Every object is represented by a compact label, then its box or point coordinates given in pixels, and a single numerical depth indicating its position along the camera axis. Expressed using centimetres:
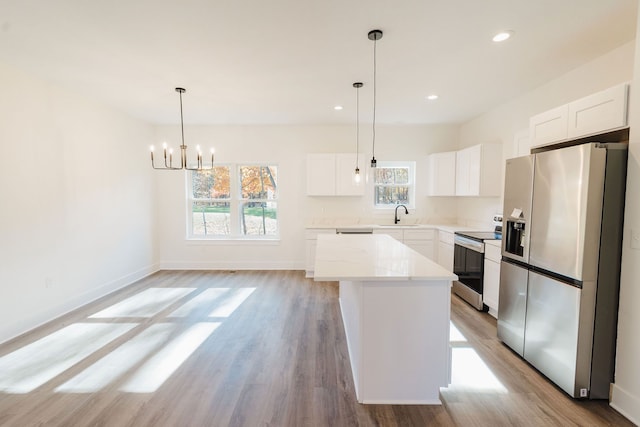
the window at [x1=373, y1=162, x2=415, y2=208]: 535
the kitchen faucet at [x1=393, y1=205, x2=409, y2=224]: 525
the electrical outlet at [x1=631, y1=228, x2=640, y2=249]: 176
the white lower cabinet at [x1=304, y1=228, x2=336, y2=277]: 486
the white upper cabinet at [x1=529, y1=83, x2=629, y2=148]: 189
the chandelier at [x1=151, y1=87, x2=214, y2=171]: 321
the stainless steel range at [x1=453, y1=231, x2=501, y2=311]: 342
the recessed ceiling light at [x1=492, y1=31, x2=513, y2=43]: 222
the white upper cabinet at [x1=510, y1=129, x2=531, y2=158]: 339
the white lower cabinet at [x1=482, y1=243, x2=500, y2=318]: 312
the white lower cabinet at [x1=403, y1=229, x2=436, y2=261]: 472
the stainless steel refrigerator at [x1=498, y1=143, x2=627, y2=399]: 184
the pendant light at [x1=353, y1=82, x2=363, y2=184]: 323
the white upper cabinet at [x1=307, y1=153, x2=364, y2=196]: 500
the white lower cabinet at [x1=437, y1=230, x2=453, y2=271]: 420
